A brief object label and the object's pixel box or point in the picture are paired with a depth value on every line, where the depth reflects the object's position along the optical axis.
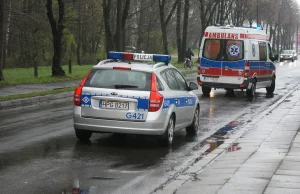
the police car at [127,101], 10.93
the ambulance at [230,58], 23.48
